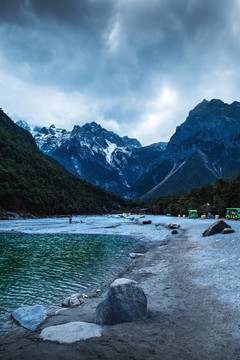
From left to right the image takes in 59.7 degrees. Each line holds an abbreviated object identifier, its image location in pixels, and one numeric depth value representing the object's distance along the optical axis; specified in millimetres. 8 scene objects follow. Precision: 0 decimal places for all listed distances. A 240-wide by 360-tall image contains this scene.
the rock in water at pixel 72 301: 9133
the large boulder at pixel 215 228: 28127
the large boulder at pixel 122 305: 6727
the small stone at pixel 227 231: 26812
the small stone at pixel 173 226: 47622
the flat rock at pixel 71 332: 5708
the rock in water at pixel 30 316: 7246
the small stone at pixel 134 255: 19141
